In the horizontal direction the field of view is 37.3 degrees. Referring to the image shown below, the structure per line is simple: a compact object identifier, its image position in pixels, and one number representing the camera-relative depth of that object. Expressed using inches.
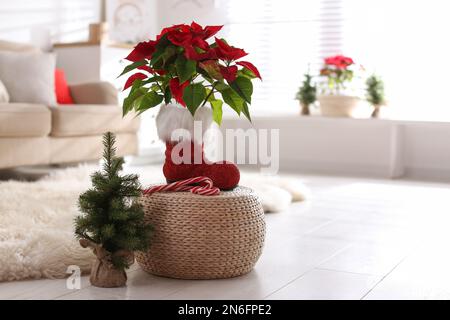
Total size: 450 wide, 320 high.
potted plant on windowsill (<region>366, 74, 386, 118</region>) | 184.2
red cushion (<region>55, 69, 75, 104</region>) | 173.5
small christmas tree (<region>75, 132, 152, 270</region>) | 64.1
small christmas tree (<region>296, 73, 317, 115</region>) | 194.1
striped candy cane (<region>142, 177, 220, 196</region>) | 69.2
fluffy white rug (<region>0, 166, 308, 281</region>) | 69.6
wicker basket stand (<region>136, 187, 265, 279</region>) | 67.0
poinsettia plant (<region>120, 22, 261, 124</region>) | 65.6
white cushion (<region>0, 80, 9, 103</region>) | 149.4
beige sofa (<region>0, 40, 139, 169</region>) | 137.6
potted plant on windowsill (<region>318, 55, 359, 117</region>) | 186.5
